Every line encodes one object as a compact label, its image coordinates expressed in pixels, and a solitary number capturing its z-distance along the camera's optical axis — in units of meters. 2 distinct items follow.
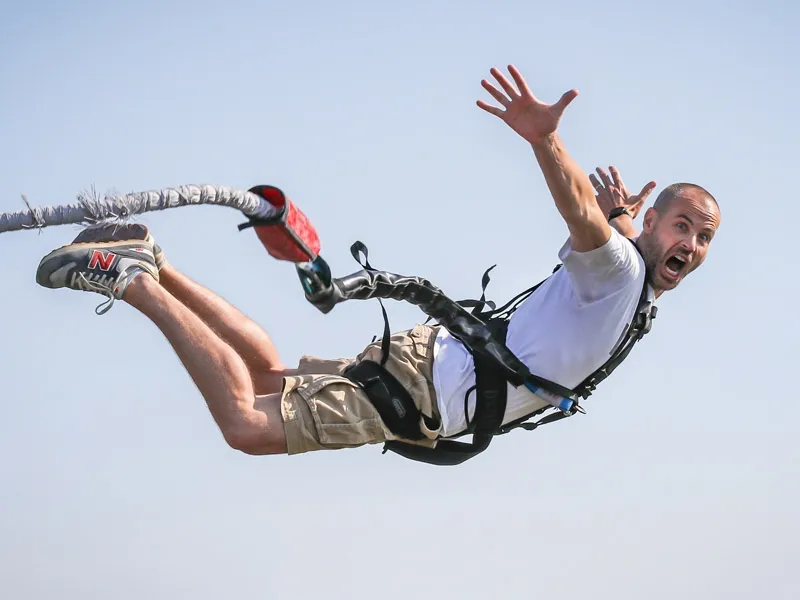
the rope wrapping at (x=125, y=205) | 13.23
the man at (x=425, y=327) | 15.68
